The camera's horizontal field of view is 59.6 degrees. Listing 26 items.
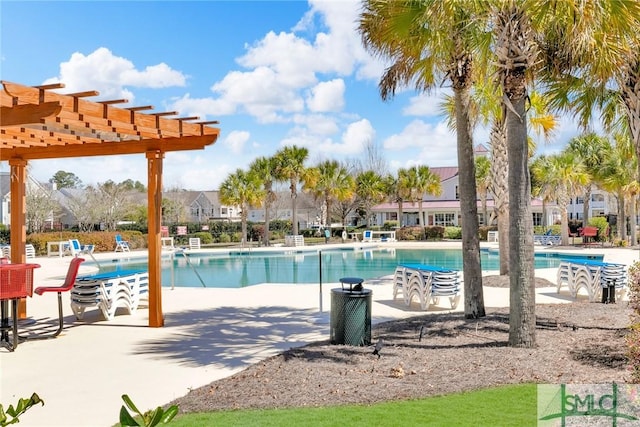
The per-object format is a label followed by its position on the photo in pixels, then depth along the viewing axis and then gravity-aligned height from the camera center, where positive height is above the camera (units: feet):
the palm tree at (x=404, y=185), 136.36 +9.48
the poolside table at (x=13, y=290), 25.08 -2.72
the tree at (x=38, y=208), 128.77 +5.20
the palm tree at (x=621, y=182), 91.99 +6.50
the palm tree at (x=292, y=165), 120.16 +13.24
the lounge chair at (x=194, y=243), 114.14 -3.21
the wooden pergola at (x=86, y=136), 20.18 +4.82
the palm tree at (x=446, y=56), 27.32 +9.07
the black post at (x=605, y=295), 36.37 -4.89
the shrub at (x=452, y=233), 127.95 -2.32
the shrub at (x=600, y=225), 106.83 -0.96
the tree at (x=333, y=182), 133.39 +10.22
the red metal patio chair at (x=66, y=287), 27.84 -2.89
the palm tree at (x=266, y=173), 121.70 +11.60
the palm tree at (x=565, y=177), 96.43 +7.54
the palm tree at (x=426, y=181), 135.23 +10.24
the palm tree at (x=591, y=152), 103.19 +12.75
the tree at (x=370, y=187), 140.26 +9.36
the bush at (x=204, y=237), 130.41 -2.30
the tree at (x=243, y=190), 120.37 +7.86
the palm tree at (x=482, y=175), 132.16 +11.22
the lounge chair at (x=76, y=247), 74.31 -2.62
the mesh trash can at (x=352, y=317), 24.67 -4.11
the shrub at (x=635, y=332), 15.15 -3.19
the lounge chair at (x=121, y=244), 102.49 -2.96
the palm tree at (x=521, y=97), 22.84 +5.26
